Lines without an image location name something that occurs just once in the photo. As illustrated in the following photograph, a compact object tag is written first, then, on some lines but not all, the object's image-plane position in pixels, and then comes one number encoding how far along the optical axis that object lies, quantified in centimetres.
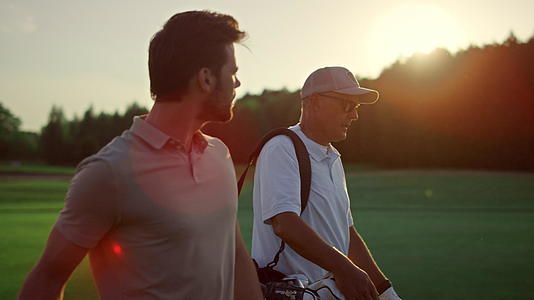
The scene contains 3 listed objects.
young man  226
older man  346
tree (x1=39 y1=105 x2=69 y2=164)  9225
